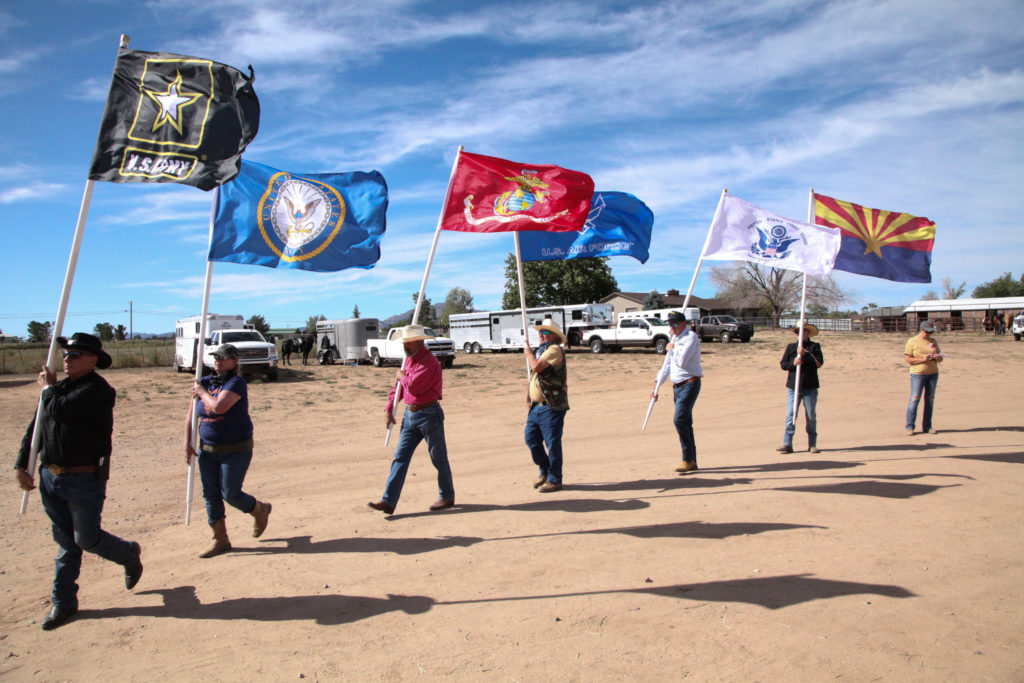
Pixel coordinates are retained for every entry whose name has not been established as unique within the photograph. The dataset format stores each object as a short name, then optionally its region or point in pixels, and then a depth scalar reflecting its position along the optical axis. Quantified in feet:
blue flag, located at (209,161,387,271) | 19.72
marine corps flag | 23.31
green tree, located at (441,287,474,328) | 350.64
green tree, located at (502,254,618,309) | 207.62
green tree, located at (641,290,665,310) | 239.30
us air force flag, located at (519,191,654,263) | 30.35
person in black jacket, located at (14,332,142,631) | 12.95
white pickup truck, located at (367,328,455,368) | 93.45
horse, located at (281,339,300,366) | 111.65
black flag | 16.39
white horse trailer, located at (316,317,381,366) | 107.86
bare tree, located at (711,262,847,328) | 223.10
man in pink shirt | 19.17
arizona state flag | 30.19
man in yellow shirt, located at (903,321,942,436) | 31.78
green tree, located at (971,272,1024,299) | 275.39
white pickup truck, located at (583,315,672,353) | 113.91
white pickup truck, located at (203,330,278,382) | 77.25
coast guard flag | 28.19
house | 274.36
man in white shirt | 23.75
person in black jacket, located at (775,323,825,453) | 28.17
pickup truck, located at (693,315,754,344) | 133.28
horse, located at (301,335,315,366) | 114.21
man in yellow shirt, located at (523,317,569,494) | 21.26
